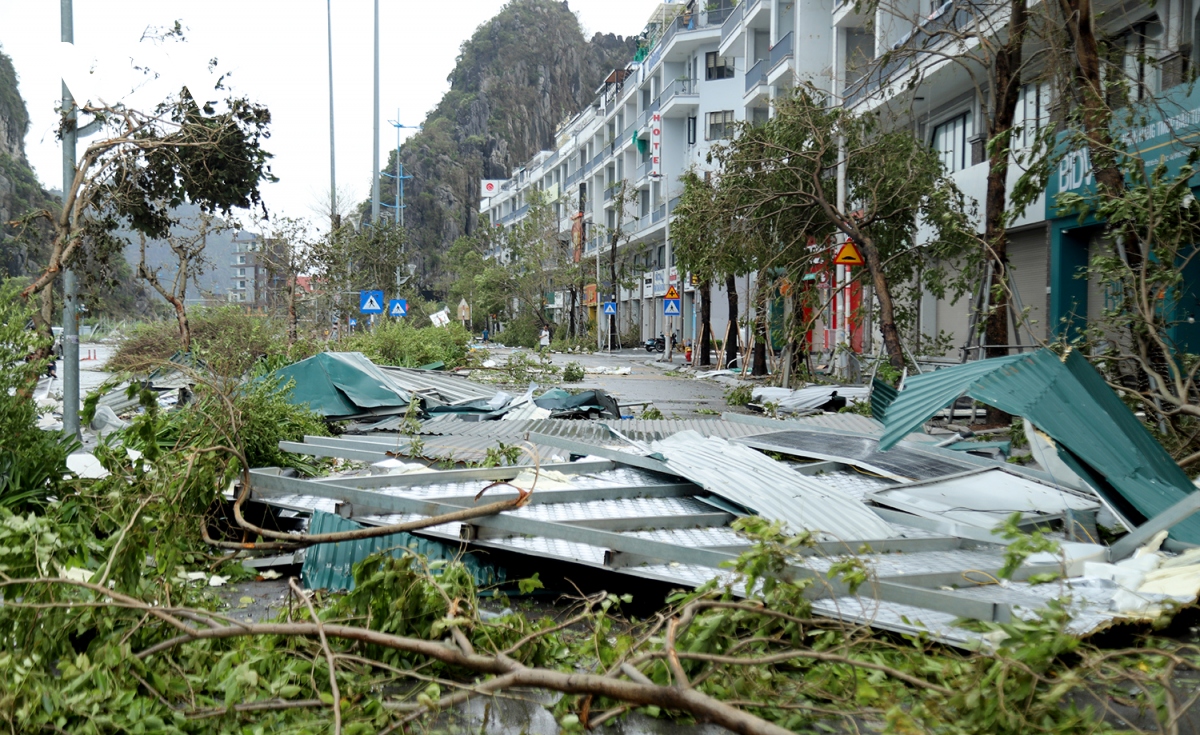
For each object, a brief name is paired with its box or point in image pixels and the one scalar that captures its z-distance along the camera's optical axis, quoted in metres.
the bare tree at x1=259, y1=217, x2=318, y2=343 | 28.88
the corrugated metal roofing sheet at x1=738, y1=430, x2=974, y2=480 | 7.99
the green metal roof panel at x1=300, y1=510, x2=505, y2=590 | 5.84
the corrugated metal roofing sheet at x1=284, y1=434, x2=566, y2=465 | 8.95
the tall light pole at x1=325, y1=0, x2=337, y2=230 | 32.98
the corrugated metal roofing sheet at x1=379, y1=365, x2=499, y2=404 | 15.16
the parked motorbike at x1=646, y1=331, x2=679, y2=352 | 51.28
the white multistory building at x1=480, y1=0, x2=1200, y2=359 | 16.81
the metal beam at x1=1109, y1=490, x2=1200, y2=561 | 5.48
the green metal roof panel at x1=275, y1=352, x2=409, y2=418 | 13.34
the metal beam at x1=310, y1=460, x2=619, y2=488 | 7.11
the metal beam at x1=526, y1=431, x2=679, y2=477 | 7.55
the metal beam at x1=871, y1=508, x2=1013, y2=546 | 5.96
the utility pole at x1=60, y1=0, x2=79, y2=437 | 9.78
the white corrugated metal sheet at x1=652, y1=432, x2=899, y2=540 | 6.04
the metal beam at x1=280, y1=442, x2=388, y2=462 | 8.81
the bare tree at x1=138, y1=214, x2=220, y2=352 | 17.42
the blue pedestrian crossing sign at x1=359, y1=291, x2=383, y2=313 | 27.39
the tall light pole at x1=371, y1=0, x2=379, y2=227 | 34.84
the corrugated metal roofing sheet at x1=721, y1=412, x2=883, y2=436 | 11.10
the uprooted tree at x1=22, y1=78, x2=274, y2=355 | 10.46
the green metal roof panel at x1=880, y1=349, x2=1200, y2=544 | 5.86
